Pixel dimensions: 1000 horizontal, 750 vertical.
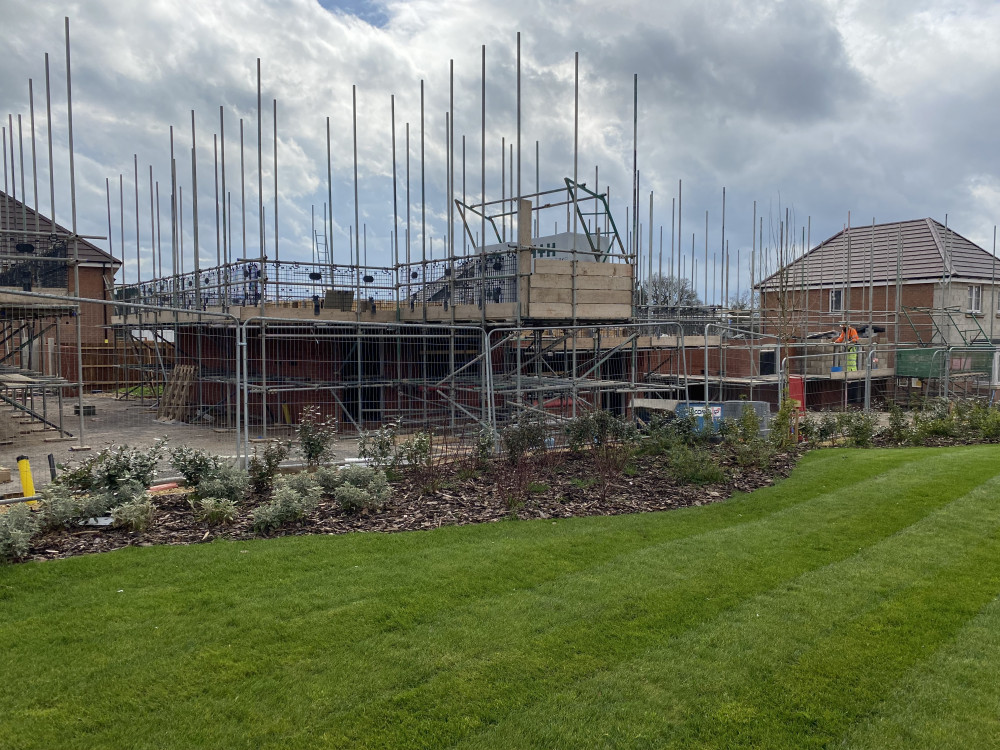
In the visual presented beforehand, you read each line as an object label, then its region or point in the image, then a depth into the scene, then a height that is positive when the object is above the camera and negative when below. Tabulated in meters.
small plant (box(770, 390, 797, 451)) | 12.86 -1.44
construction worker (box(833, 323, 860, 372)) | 25.42 +0.26
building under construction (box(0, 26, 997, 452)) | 15.55 +0.20
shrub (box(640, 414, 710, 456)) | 12.12 -1.47
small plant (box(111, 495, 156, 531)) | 7.69 -1.76
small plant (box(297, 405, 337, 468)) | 10.59 -1.37
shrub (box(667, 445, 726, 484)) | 10.43 -1.73
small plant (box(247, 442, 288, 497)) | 9.73 -1.62
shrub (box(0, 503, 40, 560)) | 6.67 -1.72
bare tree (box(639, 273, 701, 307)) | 25.40 +2.41
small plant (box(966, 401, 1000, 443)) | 15.72 -1.65
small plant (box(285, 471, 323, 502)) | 8.87 -1.64
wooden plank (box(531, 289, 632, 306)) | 15.38 +1.06
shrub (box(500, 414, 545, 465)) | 10.58 -1.37
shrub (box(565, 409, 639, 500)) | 11.35 -1.43
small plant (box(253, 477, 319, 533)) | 7.88 -1.76
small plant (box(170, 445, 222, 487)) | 9.57 -1.53
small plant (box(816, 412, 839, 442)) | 15.16 -1.70
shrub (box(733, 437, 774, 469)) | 11.41 -1.69
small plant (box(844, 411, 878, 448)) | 15.01 -1.67
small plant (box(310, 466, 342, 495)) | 9.45 -1.69
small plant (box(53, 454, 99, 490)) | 8.97 -1.59
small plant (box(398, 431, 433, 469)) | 10.31 -1.47
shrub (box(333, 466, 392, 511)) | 8.62 -1.70
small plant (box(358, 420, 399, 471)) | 10.35 -1.43
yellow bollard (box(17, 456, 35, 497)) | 9.15 -1.61
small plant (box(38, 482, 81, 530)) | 7.68 -1.69
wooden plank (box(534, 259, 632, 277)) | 15.45 +1.66
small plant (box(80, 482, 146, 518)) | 7.99 -1.69
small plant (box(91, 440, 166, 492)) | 8.73 -1.45
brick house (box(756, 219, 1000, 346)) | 31.12 +2.75
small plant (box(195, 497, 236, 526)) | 7.98 -1.78
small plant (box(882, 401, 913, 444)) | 15.49 -1.75
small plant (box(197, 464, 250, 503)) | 8.86 -1.67
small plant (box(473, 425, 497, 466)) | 10.88 -1.50
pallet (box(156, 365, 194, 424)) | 19.36 -1.34
